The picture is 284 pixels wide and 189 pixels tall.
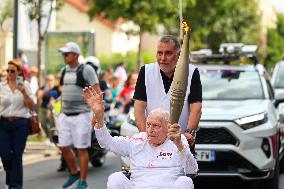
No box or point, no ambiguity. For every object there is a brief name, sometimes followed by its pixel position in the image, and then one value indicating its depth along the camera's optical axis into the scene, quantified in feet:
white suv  34.81
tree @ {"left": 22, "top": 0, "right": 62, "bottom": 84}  69.82
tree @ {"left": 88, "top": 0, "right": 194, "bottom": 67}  86.28
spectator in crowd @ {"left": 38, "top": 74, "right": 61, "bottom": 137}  53.28
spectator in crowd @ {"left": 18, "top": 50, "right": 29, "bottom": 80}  84.30
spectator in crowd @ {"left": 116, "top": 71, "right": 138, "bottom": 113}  63.85
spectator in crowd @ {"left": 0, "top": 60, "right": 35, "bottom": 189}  35.42
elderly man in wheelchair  22.34
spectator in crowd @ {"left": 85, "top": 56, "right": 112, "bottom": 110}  45.74
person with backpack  37.81
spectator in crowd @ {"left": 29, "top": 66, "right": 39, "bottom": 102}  77.46
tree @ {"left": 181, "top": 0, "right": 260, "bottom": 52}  95.76
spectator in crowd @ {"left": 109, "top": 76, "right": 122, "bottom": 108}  68.69
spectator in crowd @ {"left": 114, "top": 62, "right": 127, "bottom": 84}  106.01
